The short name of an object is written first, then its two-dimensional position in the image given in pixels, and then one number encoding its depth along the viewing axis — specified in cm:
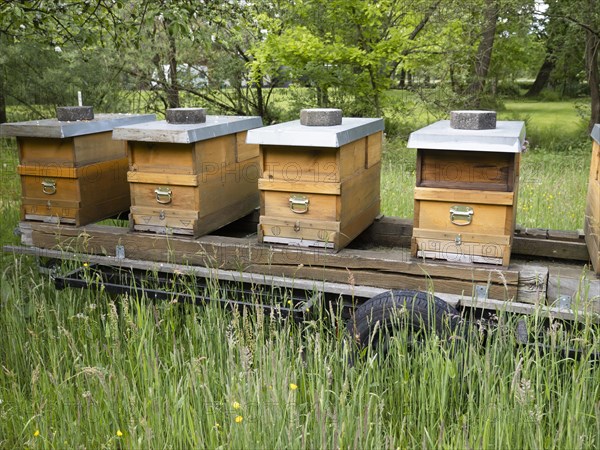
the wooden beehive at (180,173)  336
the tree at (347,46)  1045
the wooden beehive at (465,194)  284
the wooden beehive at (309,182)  310
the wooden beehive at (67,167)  367
